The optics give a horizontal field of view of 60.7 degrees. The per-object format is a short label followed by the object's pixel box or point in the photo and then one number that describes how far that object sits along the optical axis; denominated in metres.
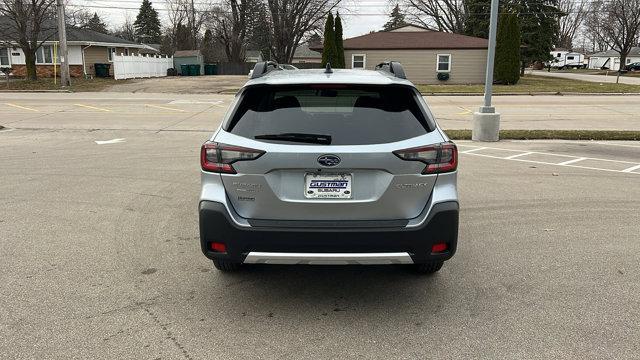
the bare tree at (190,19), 70.00
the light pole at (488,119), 12.75
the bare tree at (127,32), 94.11
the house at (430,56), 38.78
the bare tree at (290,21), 48.66
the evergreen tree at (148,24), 97.31
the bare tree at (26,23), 32.31
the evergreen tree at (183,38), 69.31
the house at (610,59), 85.38
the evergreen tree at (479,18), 53.25
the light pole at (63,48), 31.25
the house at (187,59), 51.56
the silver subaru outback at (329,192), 3.62
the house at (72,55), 42.06
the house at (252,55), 84.24
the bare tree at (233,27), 54.97
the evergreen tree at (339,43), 36.81
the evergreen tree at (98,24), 87.31
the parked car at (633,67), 75.38
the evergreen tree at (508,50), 36.56
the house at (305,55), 74.28
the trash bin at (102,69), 41.72
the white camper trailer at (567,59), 91.62
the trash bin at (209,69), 53.44
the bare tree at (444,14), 63.31
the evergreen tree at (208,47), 68.81
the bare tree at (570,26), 104.54
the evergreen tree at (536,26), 53.44
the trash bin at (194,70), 50.22
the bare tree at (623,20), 64.81
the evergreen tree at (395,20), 87.31
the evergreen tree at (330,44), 36.16
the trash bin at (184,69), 50.22
